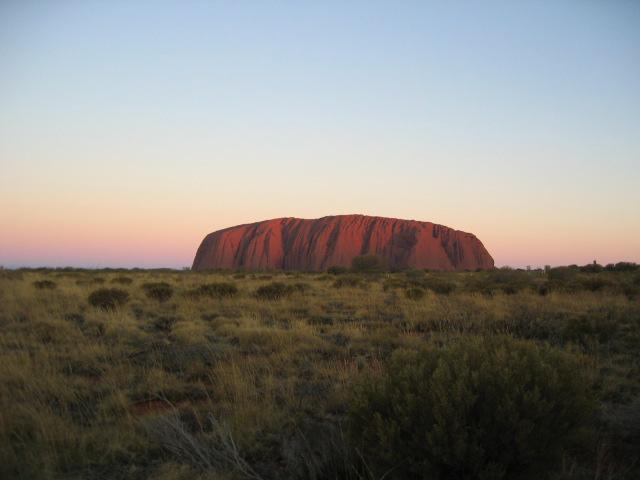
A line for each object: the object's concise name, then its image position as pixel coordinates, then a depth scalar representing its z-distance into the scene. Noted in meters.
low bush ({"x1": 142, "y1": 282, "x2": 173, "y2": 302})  15.30
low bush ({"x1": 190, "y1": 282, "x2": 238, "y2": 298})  15.28
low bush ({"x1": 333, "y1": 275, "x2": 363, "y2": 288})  21.49
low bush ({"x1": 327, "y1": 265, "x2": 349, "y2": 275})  44.84
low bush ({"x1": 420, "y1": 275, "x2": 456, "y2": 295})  17.08
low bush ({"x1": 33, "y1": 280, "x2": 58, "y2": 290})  17.83
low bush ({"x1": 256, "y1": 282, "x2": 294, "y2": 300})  15.23
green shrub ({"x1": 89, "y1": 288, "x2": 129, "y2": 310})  12.57
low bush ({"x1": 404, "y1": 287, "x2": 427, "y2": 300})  15.18
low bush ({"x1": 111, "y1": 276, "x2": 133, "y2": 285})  22.55
